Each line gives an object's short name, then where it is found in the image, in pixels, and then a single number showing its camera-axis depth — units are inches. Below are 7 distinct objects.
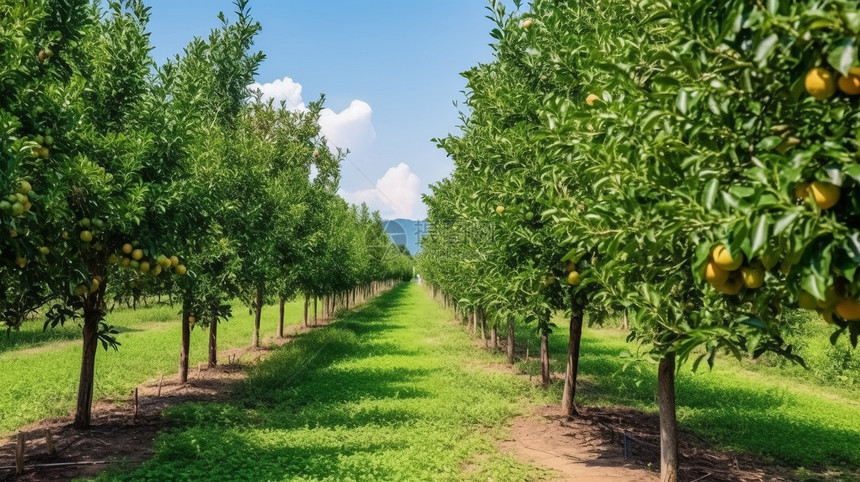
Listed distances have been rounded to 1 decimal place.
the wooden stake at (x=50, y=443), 362.0
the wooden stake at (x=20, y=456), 328.8
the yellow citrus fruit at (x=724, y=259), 112.1
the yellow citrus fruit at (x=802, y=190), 106.7
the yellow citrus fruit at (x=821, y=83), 103.7
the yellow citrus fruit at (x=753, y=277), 115.6
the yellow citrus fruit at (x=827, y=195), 101.8
